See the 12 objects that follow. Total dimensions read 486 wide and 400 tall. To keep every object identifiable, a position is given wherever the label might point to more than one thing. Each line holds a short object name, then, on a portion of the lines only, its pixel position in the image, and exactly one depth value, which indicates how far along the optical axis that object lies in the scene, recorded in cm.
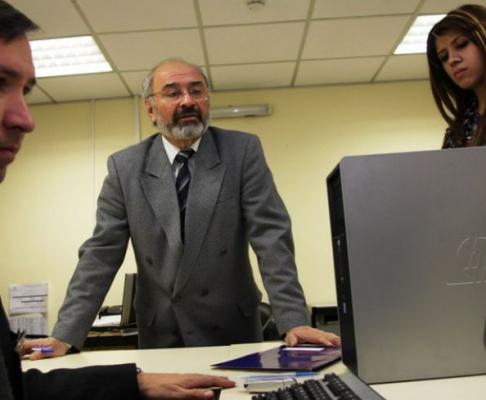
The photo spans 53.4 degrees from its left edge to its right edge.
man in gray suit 139
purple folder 90
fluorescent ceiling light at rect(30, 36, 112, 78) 334
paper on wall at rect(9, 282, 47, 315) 408
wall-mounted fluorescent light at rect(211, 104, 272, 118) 421
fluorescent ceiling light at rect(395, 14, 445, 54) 328
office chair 241
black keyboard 62
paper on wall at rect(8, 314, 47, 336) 405
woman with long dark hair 129
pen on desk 81
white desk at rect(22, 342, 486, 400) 71
